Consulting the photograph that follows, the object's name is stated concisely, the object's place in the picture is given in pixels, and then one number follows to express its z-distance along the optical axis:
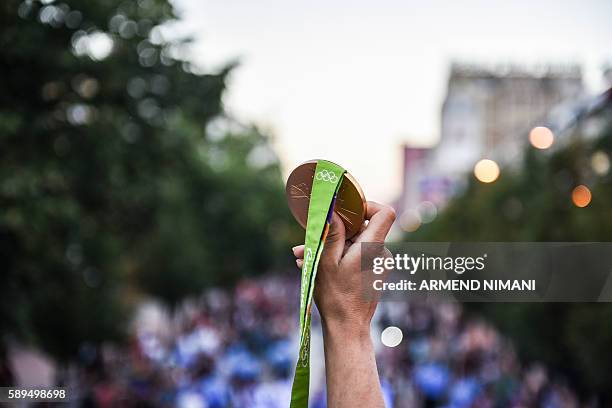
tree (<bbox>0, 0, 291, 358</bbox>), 8.12
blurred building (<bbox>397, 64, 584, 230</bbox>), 59.09
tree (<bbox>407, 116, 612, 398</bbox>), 11.30
